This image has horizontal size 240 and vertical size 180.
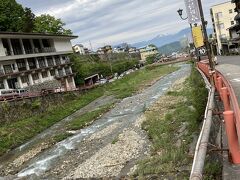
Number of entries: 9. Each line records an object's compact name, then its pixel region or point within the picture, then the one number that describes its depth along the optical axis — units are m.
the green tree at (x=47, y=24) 46.60
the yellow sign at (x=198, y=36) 16.91
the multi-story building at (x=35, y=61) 34.13
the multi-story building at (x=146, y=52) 119.45
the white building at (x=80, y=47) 94.72
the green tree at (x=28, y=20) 45.47
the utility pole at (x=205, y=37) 14.14
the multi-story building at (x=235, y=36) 45.89
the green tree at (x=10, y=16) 42.21
